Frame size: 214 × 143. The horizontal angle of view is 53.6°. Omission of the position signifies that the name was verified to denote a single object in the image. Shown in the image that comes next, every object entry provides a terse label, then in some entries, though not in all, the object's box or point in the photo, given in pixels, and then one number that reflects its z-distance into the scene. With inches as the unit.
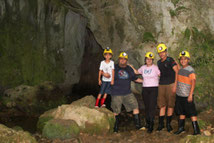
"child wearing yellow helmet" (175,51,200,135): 186.2
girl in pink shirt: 207.8
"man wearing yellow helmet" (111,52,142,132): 217.6
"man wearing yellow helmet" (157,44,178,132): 199.7
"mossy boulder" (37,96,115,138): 205.2
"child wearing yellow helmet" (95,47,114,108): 249.0
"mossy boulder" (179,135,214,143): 137.6
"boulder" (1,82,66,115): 351.9
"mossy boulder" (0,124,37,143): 146.5
